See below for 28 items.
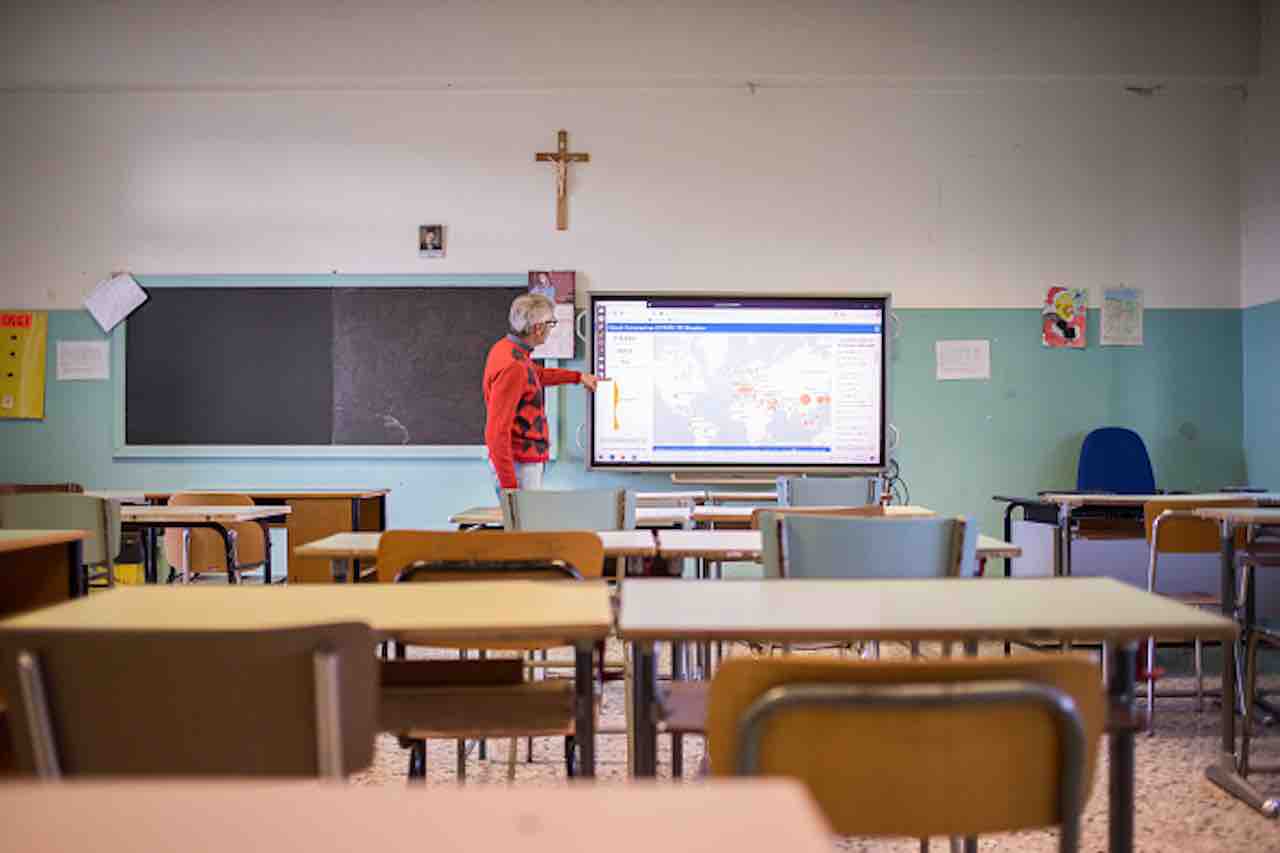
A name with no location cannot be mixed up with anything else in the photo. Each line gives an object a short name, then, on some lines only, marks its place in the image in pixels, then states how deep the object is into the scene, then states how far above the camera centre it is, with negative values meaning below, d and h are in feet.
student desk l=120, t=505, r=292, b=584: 12.43 -1.16
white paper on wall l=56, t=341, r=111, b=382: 19.11 +1.14
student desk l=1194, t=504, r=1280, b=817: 9.22 -2.24
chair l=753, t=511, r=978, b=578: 7.40 -0.94
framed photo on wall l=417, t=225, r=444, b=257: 18.99 +3.28
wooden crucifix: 18.85 +4.68
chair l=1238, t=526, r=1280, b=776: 9.15 -1.92
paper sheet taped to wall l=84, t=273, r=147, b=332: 19.07 +2.21
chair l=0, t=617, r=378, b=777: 3.67 -1.03
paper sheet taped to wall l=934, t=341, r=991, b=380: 18.99 +0.97
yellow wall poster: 19.10 +1.15
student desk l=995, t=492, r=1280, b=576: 13.78 -1.21
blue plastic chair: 18.08 -0.85
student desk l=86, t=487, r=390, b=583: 17.12 -1.60
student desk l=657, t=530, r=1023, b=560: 8.04 -1.04
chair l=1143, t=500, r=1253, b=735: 11.79 -1.43
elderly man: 13.64 +0.22
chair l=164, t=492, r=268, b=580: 15.20 -1.88
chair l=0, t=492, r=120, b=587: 11.60 -1.08
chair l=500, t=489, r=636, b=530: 10.43 -0.93
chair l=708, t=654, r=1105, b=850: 3.41 -1.07
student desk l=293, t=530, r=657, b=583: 8.06 -1.04
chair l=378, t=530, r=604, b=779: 6.03 -1.66
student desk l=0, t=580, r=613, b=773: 4.68 -0.97
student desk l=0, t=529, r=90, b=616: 8.76 -1.33
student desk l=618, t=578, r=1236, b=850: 4.50 -0.95
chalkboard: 18.90 +1.01
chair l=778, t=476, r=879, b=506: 13.44 -0.97
